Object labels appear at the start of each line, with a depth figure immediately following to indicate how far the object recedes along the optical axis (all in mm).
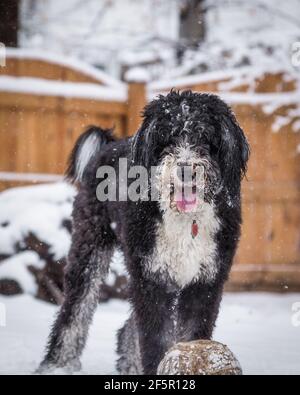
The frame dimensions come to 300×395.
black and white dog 3512
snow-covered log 3076
